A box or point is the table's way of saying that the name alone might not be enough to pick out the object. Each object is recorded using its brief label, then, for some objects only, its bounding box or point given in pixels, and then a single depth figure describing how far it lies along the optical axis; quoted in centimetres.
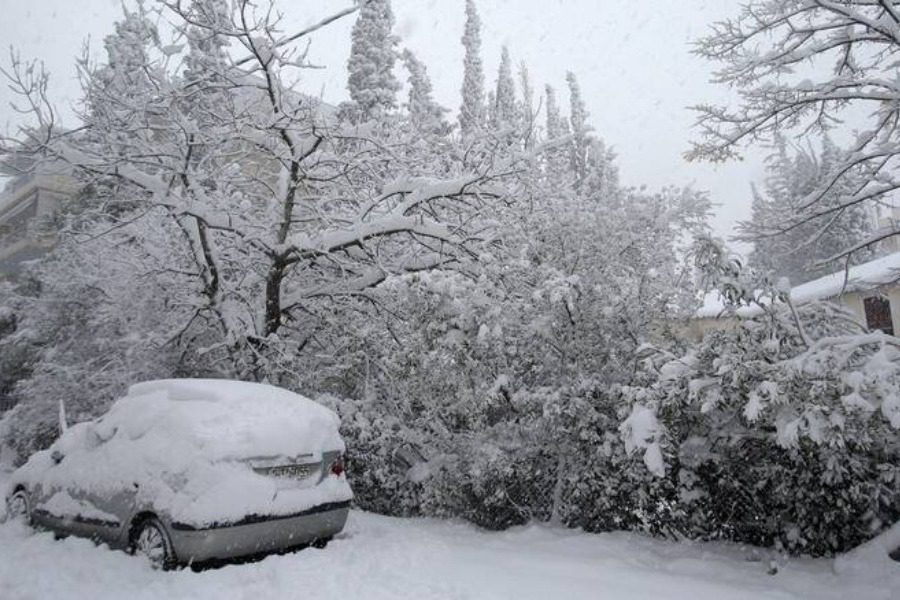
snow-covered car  453
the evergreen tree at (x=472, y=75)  3961
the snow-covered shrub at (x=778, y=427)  441
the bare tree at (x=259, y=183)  876
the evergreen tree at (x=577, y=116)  4684
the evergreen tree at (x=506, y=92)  4438
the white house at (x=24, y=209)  3241
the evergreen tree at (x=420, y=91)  3356
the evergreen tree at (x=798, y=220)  748
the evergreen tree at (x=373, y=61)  2705
